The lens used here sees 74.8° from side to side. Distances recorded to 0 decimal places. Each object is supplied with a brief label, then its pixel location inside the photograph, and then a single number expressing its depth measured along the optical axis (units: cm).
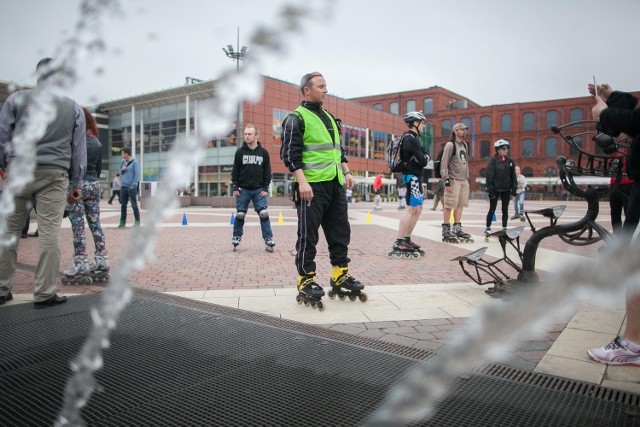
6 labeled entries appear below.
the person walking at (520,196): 1537
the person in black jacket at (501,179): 864
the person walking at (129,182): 1033
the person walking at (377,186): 2007
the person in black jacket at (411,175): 614
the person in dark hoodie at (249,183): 695
